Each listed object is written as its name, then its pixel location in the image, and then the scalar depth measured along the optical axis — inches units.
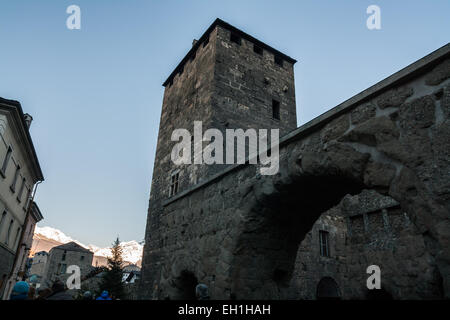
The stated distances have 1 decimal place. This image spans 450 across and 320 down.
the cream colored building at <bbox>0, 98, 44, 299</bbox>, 430.0
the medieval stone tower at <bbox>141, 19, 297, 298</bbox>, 468.1
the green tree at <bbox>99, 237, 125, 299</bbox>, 818.2
